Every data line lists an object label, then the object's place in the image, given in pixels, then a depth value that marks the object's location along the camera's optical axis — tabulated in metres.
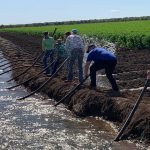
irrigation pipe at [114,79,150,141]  5.81
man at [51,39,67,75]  10.51
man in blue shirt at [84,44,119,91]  7.82
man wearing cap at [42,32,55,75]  10.96
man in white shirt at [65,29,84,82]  8.98
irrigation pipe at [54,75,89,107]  8.37
